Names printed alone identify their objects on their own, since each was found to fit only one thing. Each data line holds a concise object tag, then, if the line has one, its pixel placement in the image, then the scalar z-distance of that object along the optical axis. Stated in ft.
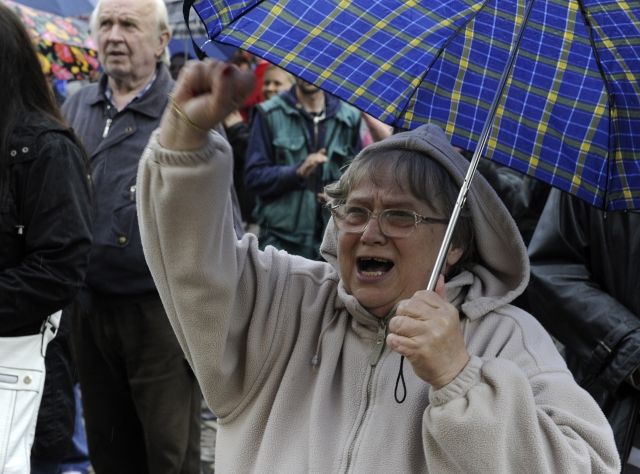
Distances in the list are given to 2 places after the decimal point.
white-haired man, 15.89
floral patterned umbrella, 25.68
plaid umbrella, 10.05
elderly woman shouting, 7.91
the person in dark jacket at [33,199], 13.00
